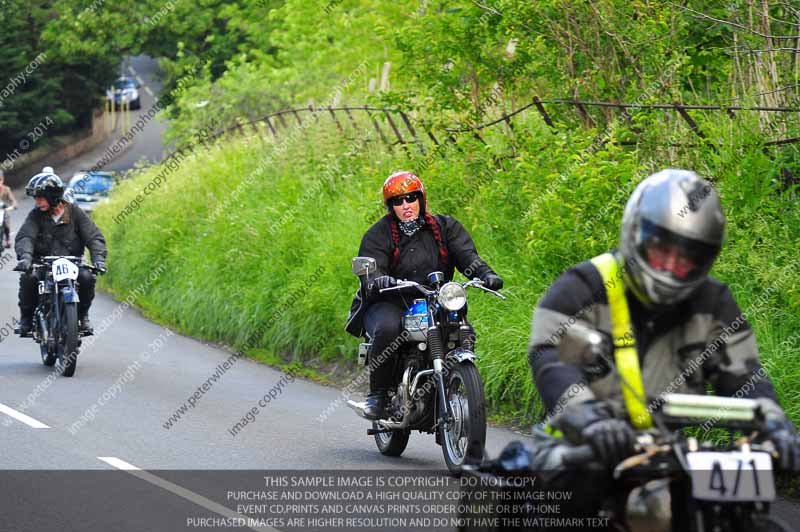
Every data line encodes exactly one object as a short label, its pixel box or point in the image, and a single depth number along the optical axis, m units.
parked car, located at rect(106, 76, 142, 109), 148.25
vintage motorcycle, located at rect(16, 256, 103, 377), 27.56
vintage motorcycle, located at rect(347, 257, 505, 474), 16.92
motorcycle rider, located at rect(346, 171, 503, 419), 18.64
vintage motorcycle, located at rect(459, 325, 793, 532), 7.80
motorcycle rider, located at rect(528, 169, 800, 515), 8.09
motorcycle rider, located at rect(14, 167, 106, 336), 29.11
